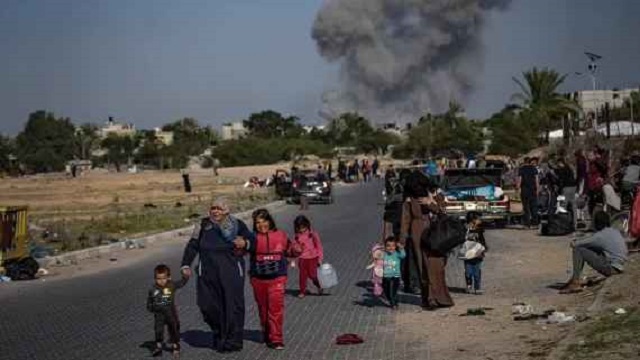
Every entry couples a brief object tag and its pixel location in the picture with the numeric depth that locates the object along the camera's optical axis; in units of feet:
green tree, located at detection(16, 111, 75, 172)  474.08
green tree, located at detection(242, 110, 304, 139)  540.11
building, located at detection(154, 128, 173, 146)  514.11
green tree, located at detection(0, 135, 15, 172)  446.60
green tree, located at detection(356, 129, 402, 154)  452.76
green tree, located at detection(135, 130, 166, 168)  440.04
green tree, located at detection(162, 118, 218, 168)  418.96
